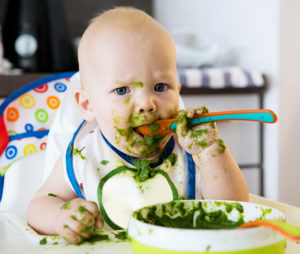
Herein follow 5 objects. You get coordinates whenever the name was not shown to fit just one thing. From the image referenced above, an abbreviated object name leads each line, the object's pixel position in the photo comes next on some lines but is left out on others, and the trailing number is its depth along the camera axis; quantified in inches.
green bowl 22.4
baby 30.5
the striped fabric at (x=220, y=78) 59.9
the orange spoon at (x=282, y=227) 21.8
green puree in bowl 26.0
